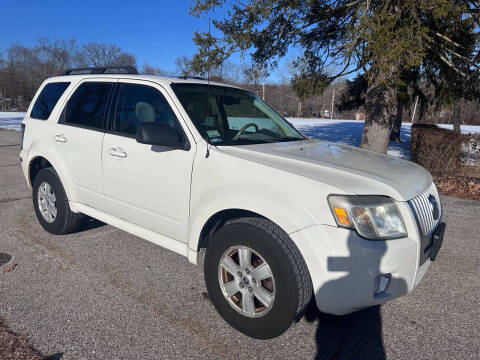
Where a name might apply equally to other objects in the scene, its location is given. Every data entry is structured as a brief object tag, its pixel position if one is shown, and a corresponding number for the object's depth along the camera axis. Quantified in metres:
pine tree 6.36
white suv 2.35
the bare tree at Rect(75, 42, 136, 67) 52.06
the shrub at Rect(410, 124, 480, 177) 8.51
